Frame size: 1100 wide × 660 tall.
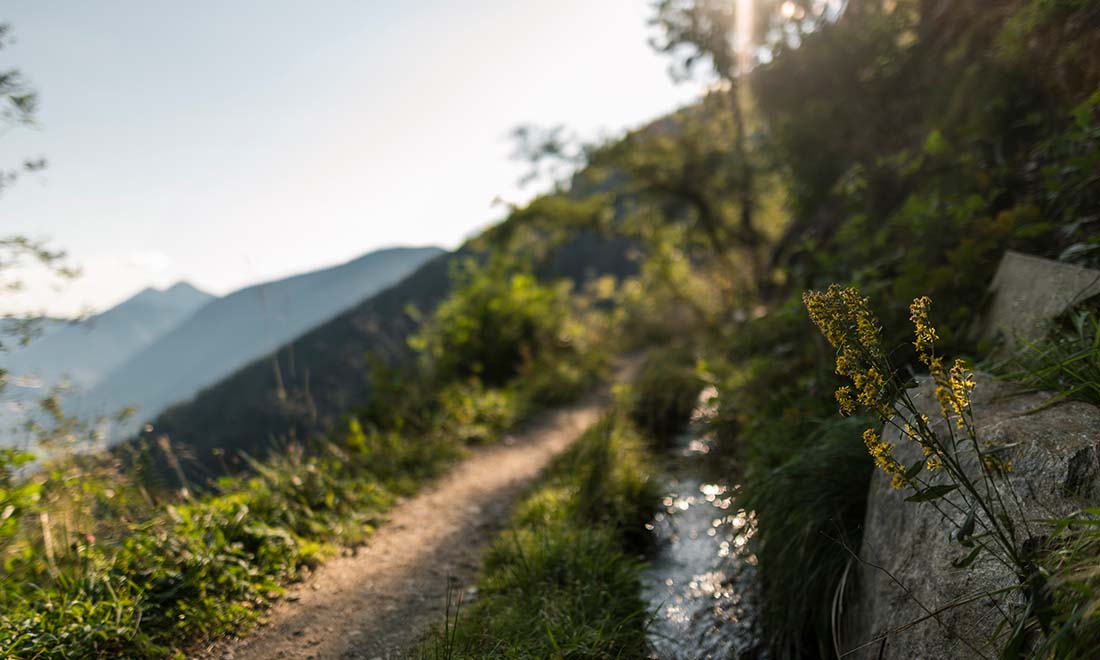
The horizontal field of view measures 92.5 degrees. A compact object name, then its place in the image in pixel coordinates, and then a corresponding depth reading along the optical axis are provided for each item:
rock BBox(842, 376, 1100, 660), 1.42
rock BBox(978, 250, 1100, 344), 2.20
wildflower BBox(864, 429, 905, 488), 1.29
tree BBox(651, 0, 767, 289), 10.58
